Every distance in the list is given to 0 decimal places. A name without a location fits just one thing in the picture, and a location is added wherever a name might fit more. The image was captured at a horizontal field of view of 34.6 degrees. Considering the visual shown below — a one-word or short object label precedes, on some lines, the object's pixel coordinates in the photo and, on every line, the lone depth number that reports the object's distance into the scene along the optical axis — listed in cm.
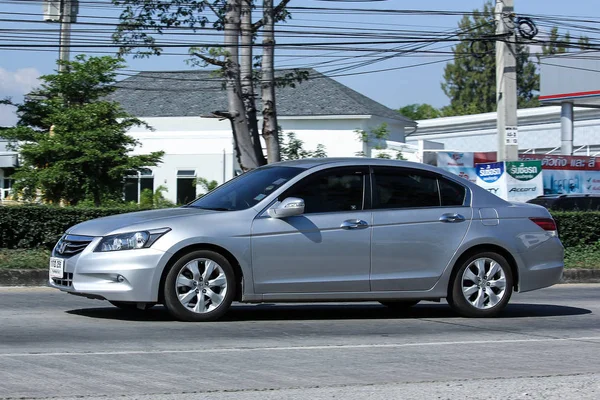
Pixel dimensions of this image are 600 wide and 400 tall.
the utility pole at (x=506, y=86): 2122
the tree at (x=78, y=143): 2459
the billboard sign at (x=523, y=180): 2159
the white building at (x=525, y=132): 4719
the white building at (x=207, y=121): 4128
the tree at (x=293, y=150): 2705
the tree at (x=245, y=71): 2148
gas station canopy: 3434
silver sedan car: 894
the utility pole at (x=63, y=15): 2592
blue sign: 2134
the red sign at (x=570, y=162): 2645
